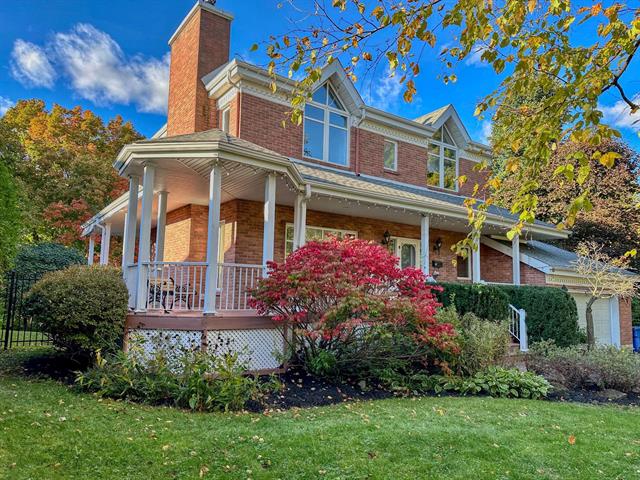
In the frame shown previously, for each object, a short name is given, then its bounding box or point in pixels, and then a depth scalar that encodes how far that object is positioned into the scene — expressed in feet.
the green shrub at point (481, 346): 28.40
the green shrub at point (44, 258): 46.85
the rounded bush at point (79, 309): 22.91
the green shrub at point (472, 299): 36.32
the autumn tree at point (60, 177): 68.74
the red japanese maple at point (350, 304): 24.71
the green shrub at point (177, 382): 19.76
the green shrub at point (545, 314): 41.19
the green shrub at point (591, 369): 30.42
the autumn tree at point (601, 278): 42.27
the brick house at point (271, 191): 26.71
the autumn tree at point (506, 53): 11.64
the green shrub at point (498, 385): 26.32
